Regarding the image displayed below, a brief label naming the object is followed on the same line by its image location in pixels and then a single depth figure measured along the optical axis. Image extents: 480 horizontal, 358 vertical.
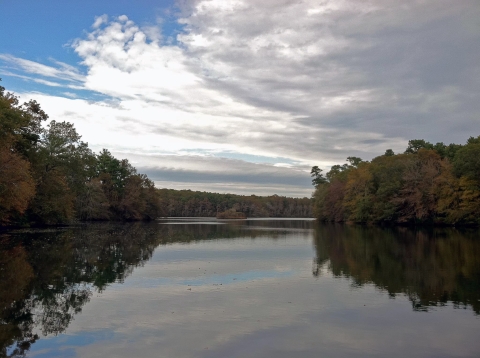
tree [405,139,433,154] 92.16
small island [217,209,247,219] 144.50
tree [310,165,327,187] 124.56
